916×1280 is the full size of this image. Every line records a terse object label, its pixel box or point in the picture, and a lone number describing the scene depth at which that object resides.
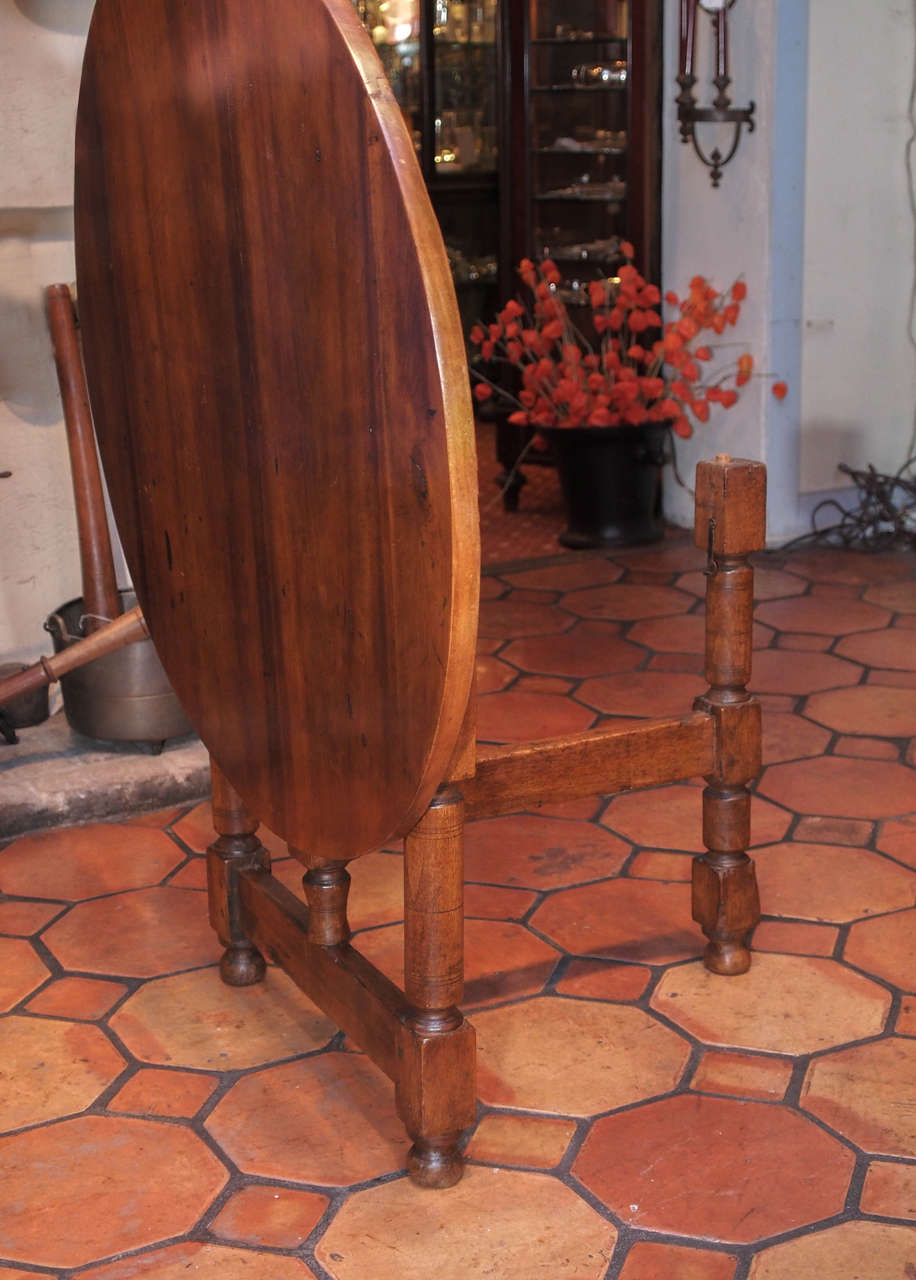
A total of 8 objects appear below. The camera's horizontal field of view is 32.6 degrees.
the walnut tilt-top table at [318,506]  1.48
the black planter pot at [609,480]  4.75
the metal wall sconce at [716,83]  4.42
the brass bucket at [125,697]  2.93
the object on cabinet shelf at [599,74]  5.10
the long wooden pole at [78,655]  2.76
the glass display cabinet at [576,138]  4.88
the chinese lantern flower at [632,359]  4.63
